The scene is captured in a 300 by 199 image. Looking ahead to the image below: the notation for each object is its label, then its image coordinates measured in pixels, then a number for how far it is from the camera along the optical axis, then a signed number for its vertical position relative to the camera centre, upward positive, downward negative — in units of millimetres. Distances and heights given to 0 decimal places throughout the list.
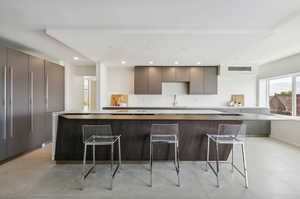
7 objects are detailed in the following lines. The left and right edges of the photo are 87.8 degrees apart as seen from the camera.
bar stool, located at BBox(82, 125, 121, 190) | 2342 -545
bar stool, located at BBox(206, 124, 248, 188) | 2367 -544
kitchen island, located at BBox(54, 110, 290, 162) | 2764 -702
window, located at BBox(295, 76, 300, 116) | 4260 +109
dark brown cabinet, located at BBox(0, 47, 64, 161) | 2953 -60
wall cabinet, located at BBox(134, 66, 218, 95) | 5355 +744
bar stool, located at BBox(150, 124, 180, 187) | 2352 -496
